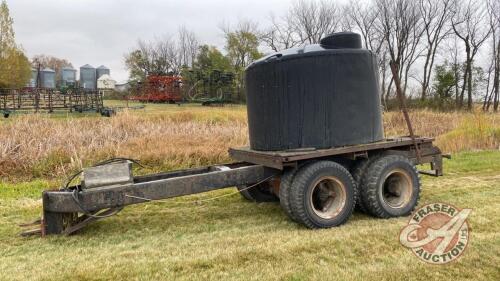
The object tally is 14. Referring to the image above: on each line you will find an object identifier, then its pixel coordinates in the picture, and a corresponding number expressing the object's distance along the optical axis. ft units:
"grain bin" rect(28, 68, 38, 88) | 165.89
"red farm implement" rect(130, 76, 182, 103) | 123.34
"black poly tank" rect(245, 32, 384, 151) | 15.74
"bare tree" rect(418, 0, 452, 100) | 131.64
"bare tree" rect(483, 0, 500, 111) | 128.77
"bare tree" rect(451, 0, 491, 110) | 126.00
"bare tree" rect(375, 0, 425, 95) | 139.54
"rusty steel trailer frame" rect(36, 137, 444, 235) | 14.26
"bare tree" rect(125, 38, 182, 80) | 174.81
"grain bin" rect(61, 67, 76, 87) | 204.85
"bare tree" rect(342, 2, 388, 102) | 142.61
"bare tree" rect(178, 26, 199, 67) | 185.57
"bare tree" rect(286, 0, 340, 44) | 156.15
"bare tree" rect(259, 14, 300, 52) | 155.43
